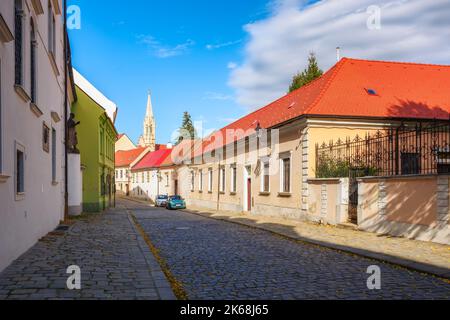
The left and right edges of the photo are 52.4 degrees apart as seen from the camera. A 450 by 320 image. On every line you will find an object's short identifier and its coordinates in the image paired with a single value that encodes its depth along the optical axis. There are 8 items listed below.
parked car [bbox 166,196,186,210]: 39.69
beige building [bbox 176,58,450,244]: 19.73
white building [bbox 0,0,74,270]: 7.95
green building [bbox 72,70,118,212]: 28.36
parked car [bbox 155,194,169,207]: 45.28
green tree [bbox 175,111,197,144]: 87.37
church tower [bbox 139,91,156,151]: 103.62
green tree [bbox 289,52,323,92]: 41.91
